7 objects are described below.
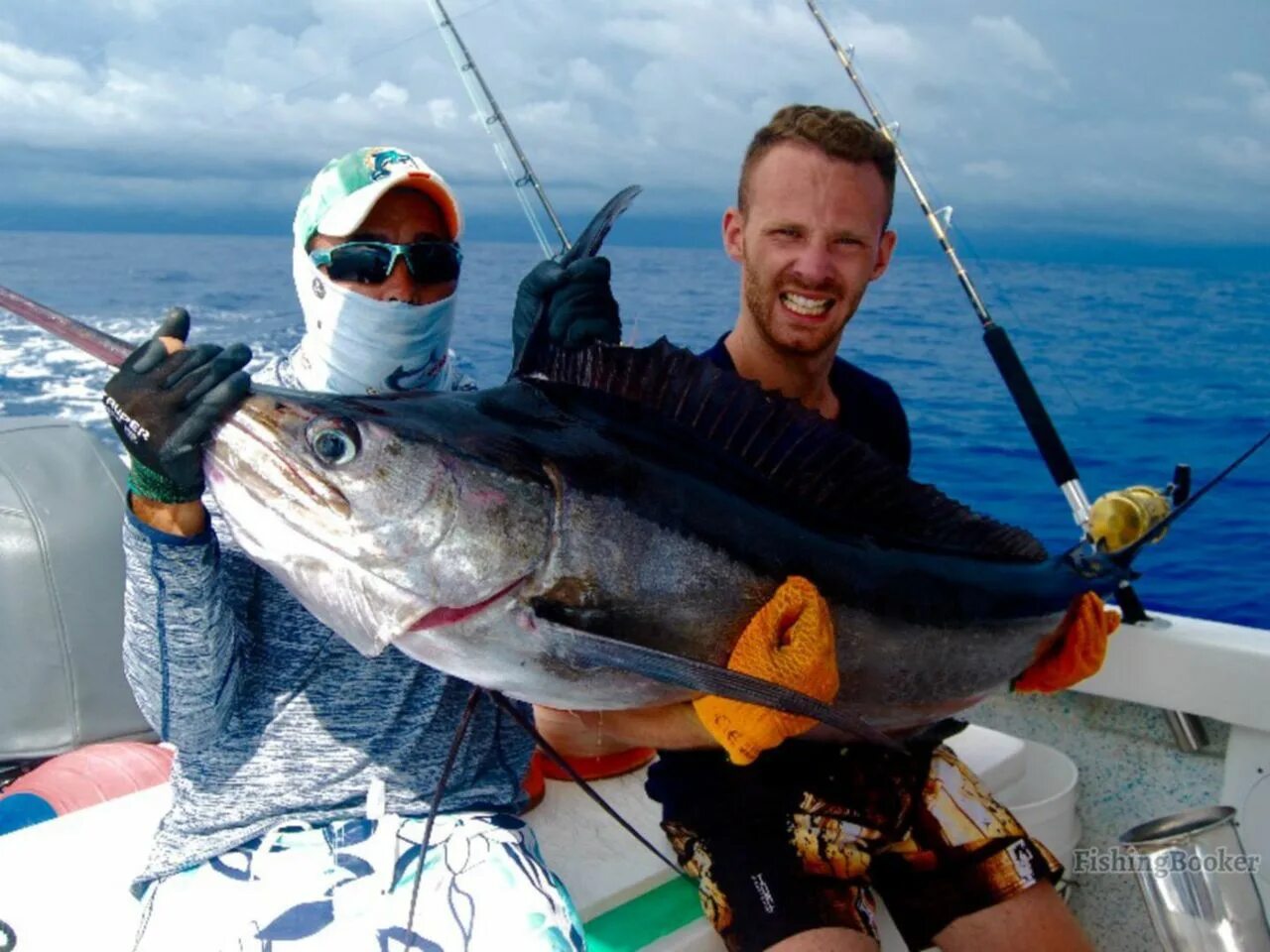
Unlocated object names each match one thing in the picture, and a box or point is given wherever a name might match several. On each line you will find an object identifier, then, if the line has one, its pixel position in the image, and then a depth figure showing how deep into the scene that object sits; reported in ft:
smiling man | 6.15
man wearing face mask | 5.70
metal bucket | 5.96
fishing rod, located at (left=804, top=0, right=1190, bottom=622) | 8.55
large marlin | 4.73
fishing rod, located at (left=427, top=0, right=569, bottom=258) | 13.91
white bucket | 9.59
